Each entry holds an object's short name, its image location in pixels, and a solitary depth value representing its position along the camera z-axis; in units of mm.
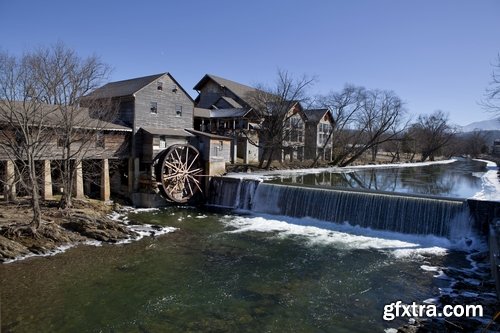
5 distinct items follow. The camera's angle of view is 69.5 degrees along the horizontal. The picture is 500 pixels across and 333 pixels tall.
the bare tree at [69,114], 16797
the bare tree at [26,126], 13586
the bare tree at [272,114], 33938
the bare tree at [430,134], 67369
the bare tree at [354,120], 44969
